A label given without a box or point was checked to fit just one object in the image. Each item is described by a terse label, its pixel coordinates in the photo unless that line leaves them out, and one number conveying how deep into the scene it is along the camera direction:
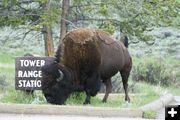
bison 13.45
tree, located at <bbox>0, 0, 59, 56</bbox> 18.86
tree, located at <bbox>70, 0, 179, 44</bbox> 19.58
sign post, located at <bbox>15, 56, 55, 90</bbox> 14.45
